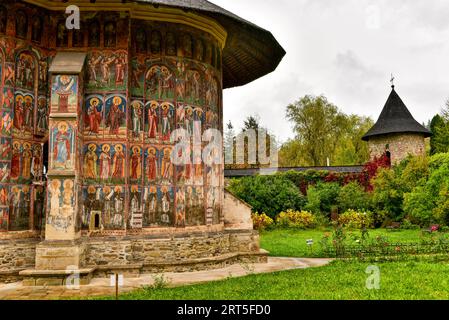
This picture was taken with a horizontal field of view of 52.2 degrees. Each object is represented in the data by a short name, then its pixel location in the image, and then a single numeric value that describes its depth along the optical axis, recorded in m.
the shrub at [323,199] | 25.36
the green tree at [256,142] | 38.03
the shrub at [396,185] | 23.28
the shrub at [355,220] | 23.58
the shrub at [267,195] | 24.36
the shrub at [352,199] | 25.44
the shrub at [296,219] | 23.28
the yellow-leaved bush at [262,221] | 22.41
